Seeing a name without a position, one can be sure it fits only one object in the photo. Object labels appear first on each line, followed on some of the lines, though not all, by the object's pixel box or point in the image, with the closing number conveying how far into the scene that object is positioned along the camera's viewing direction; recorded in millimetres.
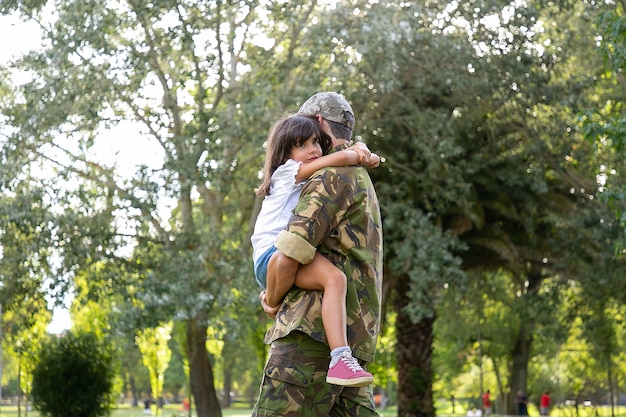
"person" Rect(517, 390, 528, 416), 34906
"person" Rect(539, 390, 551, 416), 40625
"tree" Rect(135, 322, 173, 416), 41375
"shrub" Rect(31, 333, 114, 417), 21406
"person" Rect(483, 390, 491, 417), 46625
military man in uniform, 4016
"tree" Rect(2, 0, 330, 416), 17375
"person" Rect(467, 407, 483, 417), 47109
